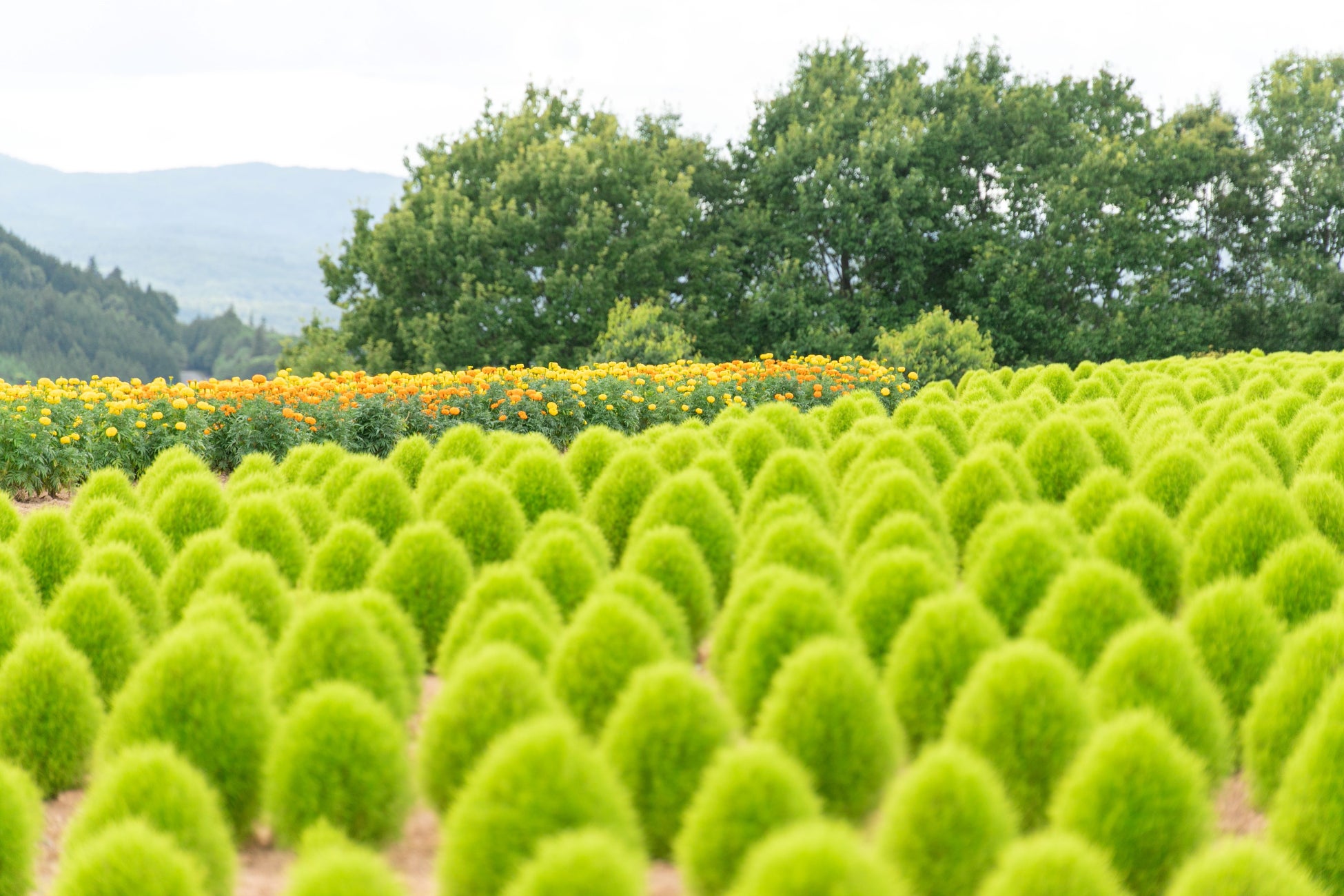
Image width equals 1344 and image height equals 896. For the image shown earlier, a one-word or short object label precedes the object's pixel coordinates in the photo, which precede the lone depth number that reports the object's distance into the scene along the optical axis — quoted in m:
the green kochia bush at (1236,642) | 9.45
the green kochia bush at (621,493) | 14.71
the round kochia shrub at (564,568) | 11.16
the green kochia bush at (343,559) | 11.97
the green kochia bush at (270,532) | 13.20
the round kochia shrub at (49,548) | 12.88
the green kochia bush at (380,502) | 14.47
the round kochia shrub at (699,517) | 12.95
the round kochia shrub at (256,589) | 10.92
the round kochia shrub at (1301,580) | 10.57
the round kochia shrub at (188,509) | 14.55
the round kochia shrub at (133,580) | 11.33
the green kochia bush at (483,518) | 13.14
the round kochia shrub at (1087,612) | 9.34
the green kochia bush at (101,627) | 10.24
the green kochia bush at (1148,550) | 11.73
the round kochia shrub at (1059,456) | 16.08
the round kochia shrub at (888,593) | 10.04
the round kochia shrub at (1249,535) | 11.81
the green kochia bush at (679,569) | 11.41
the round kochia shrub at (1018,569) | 10.59
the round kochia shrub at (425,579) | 11.46
